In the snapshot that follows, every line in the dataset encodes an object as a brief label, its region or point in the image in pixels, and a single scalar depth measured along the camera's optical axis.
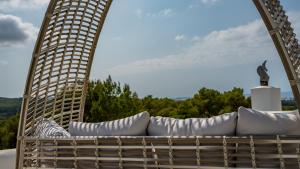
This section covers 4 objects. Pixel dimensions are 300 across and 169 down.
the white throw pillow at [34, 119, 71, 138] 3.50
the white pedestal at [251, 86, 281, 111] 5.83
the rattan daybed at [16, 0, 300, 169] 2.51
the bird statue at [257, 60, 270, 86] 6.26
